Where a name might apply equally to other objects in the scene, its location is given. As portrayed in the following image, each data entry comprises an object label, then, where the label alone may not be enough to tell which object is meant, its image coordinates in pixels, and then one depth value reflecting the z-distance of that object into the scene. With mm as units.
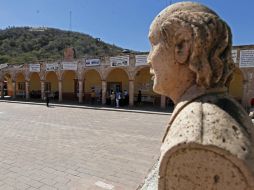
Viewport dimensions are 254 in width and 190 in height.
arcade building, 16156
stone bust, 811
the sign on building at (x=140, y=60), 18909
